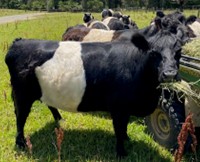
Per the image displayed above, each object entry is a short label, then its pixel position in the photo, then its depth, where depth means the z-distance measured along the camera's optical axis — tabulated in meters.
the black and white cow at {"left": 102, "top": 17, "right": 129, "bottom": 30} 10.67
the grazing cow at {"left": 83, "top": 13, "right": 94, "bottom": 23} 14.05
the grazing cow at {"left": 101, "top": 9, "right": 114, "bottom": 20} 15.88
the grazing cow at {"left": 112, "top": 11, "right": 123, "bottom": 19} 15.17
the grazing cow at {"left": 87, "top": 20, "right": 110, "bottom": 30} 9.72
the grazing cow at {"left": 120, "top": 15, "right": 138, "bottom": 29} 13.89
